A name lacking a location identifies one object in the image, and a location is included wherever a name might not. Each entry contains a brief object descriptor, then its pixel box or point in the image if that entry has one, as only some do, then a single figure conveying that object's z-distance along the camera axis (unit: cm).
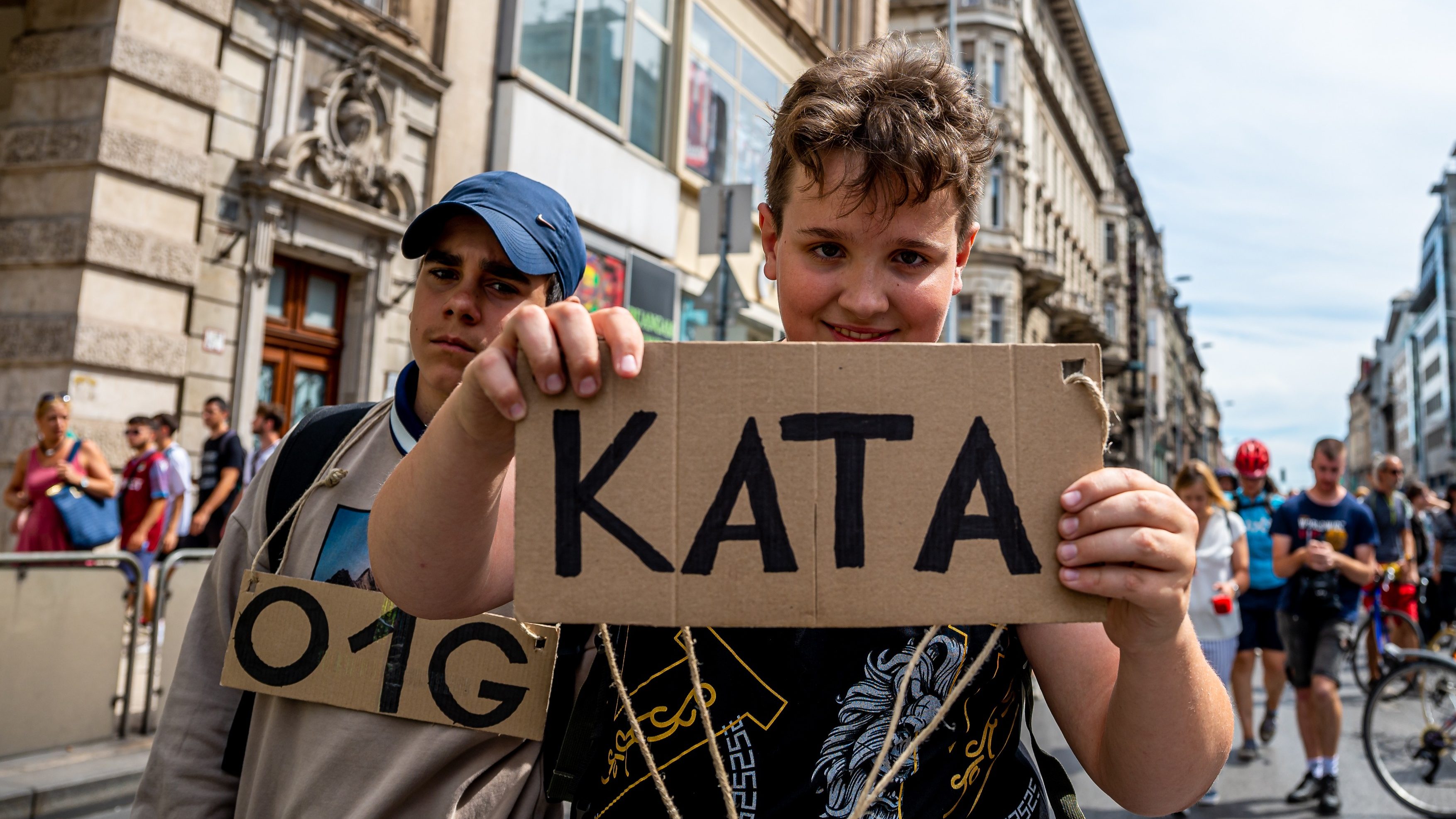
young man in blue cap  162
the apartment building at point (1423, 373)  6975
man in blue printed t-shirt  582
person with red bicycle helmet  689
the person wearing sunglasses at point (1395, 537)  806
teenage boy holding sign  110
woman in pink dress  712
